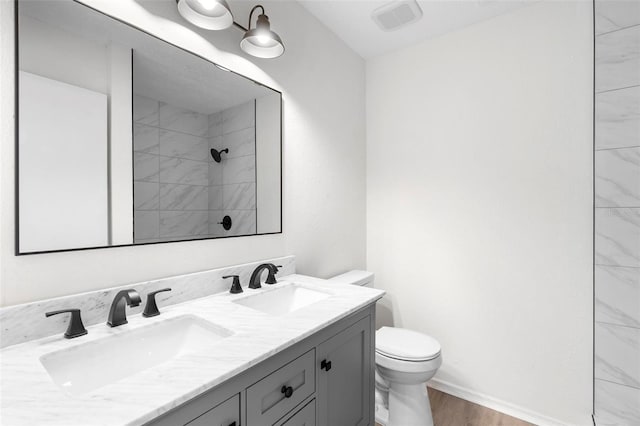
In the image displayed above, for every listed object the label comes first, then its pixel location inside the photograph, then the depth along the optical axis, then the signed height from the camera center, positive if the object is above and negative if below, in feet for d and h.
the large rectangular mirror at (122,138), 3.03 +0.91
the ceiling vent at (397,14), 6.19 +4.17
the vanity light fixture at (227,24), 4.01 +2.63
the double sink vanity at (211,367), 2.06 -1.30
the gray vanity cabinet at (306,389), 2.49 -1.81
